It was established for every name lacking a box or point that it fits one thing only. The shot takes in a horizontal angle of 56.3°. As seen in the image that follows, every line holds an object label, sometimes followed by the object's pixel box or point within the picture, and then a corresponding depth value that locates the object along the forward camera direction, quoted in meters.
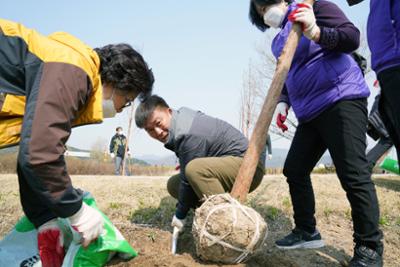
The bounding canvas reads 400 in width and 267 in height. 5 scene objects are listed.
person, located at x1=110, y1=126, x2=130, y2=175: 10.99
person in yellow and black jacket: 1.45
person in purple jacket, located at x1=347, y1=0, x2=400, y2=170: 1.65
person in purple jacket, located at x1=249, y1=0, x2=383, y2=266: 2.13
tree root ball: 1.96
